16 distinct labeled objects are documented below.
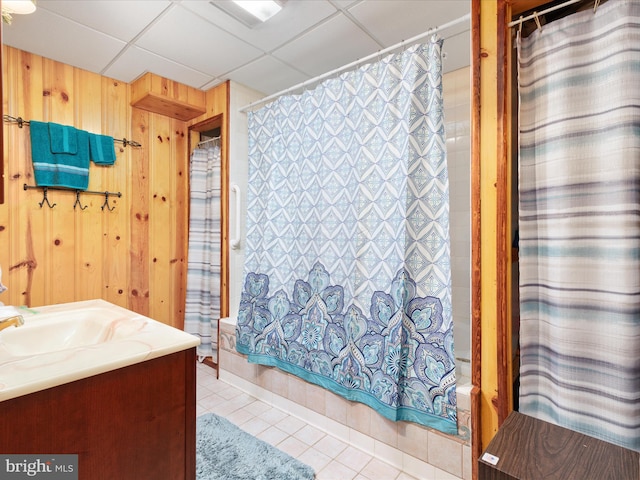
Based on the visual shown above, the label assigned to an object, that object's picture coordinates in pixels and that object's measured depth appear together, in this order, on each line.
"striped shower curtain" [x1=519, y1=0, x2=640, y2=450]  1.14
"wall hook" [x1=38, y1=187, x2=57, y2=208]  2.18
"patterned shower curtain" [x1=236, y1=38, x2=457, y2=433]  1.55
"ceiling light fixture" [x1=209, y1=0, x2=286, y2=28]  1.65
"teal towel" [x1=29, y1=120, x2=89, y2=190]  2.12
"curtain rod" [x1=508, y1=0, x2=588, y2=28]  1.23
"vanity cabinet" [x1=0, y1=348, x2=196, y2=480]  0.83
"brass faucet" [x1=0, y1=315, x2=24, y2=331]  1.10
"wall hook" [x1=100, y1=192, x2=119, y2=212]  2.45
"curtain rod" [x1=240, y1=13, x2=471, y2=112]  1.46
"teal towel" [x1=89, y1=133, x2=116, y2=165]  2.36
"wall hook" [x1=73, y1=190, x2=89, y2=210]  2.32
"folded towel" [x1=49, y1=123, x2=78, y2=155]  2.16
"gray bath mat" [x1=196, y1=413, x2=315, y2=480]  1.60
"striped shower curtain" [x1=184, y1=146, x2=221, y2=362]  2.87
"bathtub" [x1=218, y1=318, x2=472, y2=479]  1.49
